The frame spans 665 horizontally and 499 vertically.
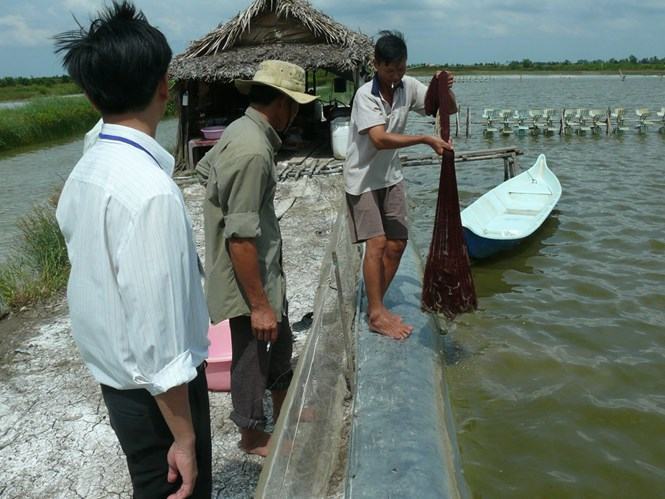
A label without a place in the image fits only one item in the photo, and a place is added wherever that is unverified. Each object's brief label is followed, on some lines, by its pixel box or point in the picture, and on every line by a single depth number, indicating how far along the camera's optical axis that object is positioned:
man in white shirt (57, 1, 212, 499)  1.24
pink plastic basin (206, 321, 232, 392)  3.38
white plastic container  11.44
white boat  7.13
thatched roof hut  11.12
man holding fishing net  3.41
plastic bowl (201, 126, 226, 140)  11.53
